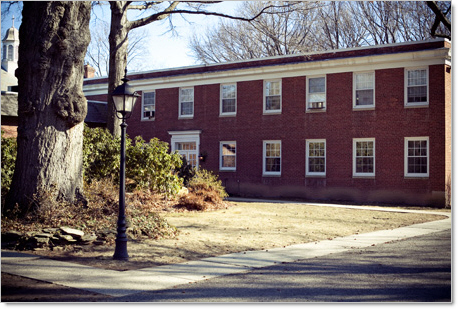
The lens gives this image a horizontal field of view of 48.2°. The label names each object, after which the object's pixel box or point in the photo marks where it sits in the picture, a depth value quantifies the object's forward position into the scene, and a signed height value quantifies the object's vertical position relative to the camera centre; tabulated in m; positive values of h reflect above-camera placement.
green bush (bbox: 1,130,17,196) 14.34 +0.24
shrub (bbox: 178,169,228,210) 17.20 -0.83
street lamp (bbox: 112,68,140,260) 9.16 +0.37
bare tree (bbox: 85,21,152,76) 46.04 +10.35
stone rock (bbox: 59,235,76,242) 9.98 -1.34
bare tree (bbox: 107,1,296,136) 18.78 +4.84
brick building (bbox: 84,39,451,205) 22.55 +2.59
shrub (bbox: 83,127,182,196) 17.05 +0.23
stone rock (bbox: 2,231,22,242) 9.96 -1.32
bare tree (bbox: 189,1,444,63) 31.83 +10.11
